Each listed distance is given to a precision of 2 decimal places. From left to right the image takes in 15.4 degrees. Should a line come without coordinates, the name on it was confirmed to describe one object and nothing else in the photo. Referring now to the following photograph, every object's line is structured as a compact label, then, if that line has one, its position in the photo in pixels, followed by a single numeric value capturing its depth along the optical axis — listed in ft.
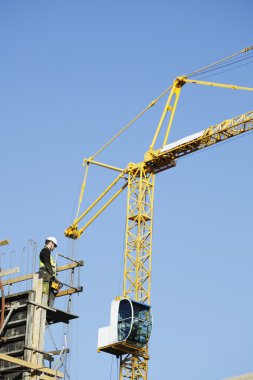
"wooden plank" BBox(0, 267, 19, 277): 100.87
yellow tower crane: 202.39
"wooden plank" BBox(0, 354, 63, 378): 93.66
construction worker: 103.45
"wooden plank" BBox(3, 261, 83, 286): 102.17
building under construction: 96.12
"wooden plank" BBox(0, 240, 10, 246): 102.06
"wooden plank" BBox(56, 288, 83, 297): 107.47
